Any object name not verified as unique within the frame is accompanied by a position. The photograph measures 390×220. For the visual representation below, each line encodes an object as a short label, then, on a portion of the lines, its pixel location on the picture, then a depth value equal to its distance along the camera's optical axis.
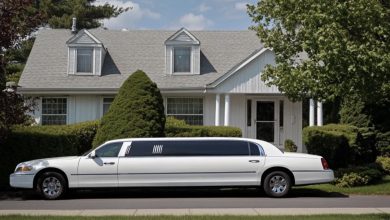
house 24.94
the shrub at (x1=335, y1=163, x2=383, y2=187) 16.64
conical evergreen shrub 17.83
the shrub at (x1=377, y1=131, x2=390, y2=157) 21.19
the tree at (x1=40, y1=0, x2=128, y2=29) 43.78
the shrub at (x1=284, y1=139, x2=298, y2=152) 24.23
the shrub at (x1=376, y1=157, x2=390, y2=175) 18.91
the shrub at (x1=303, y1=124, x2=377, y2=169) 20.56
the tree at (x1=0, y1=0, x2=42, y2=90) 14.37
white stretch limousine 14.42
